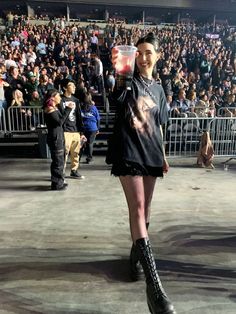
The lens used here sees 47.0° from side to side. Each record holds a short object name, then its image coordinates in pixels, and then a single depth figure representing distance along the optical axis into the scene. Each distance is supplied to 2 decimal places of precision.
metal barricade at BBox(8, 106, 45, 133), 7.12
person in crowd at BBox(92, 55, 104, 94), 9.63
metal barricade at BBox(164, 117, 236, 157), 6.72
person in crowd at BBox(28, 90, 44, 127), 7.18
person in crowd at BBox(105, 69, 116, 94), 9.55
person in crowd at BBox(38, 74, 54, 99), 7.61
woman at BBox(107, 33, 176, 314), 1.95
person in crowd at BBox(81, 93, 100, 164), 5.98
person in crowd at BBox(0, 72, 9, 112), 7.04
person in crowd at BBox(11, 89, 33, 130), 7.13
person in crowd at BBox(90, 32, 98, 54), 12.89
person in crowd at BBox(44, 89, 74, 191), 4.20
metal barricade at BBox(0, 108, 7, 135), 7.04
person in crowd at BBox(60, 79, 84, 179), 4.67
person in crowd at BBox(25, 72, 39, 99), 7.53
